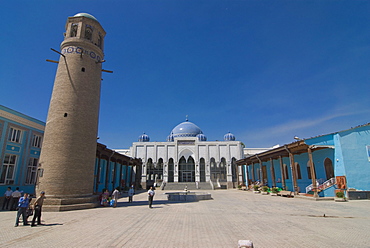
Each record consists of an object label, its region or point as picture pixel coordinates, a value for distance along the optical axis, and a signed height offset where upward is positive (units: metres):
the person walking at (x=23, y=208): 8.37 -0.99
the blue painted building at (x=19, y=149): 15.70 +2.33
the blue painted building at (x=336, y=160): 18.13 +1.61
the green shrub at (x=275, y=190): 23.03 -1.08
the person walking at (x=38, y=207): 8.46 -0.97
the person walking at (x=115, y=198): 14.17 -1.09
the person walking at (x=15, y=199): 12.60 -1.00
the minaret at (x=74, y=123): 12.99 +3.51
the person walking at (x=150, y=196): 13.52 -0.94
